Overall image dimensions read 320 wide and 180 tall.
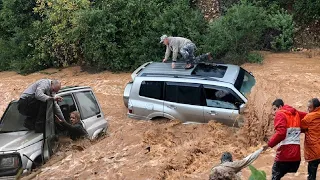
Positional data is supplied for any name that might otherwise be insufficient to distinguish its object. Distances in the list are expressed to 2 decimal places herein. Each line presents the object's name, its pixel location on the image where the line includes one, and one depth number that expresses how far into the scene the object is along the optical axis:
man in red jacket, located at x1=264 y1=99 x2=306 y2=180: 6.34
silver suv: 9.98
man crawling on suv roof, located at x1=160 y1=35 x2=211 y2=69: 11.61
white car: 7.88
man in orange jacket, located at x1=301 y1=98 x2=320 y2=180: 6.59
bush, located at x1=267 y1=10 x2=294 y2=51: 16.52
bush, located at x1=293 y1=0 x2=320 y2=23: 17.55
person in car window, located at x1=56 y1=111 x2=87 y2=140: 8.90
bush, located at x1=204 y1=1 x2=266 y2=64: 15.73
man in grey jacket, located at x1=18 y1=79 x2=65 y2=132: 8.44
